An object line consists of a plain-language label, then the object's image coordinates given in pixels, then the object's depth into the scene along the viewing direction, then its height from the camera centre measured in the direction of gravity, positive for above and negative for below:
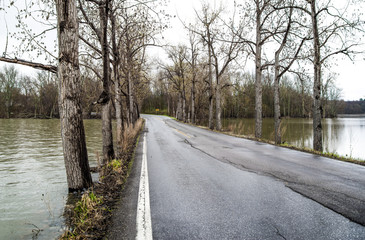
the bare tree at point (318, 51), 10.41 +2.98
